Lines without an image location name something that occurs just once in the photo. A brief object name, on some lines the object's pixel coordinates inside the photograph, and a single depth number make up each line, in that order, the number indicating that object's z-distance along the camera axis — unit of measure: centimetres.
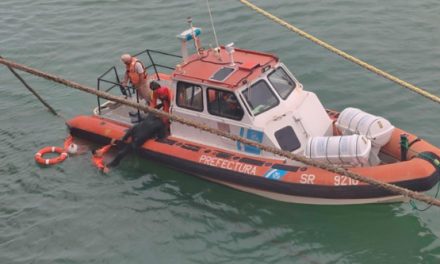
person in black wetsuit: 1277
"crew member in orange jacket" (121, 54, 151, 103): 1334
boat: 1039
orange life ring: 1341
